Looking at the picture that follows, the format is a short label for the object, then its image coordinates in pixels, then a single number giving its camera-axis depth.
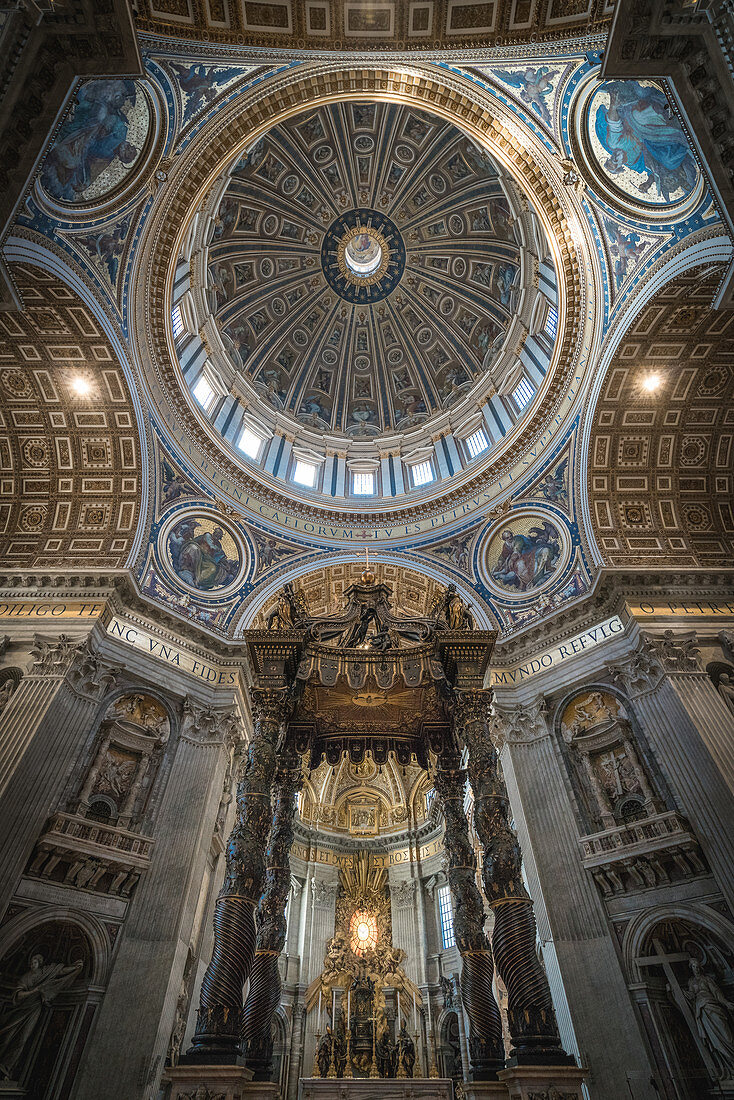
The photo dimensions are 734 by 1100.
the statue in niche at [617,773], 12.73
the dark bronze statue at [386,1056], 18.23
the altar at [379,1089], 14.88
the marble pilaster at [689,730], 10.80
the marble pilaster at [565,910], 10.23
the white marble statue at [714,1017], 9.22
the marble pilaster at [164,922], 9.99
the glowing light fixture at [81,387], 14.84
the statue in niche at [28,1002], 9.60
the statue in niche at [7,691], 12.07
